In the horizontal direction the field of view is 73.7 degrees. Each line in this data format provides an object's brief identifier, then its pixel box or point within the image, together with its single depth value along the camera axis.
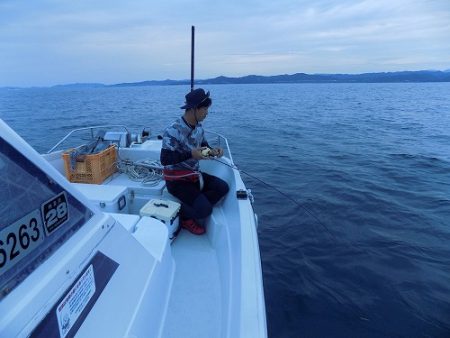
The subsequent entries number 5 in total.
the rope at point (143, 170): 4.66
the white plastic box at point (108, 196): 3.52
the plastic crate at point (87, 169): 4.48
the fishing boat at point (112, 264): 0.99
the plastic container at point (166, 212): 3.46
